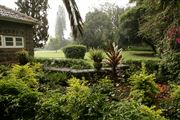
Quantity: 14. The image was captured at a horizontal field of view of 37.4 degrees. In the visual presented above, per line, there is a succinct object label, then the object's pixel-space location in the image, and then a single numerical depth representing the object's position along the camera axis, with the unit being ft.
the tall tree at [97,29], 130.82
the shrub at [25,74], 19.70
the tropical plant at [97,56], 35.63
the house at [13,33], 46.34
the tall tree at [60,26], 293.23
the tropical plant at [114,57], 31.19
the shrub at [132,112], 10.39
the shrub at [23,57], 43.09
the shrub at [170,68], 33.50
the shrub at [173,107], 16.17
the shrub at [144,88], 17.43
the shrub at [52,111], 11.28
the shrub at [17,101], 12.56
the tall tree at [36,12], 87.56
